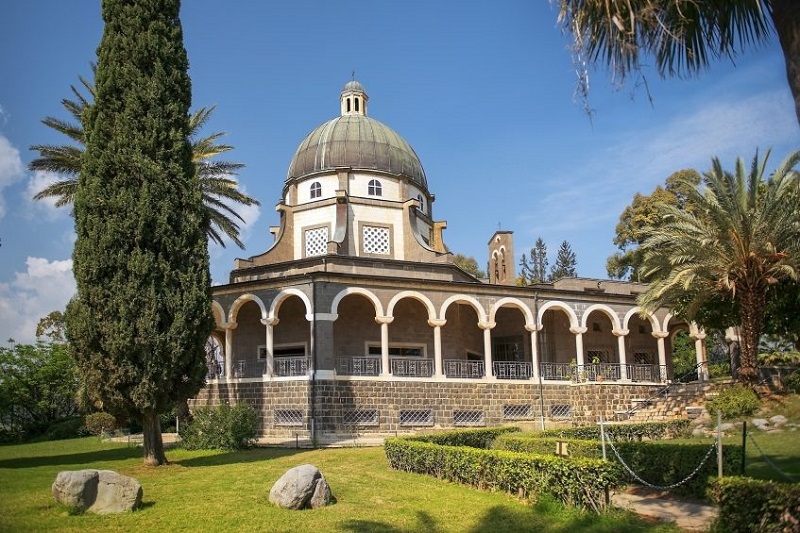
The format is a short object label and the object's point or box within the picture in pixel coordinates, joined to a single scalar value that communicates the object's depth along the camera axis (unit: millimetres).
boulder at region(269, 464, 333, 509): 11438
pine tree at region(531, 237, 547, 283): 76750
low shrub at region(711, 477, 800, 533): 8250
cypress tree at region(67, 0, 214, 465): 16531
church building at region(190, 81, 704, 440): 25391
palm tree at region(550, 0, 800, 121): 7117
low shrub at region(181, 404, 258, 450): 20656
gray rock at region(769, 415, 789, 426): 19547
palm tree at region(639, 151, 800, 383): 20844
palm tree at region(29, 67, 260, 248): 24688
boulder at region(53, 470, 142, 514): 10719
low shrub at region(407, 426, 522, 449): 18761
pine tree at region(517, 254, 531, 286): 74988
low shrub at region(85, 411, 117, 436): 28969
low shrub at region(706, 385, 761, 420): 21125
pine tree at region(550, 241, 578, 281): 76188
